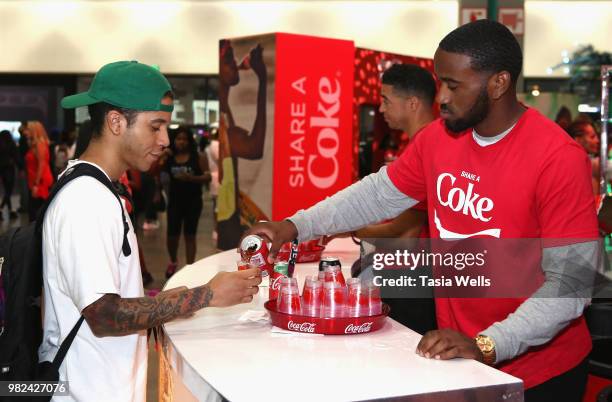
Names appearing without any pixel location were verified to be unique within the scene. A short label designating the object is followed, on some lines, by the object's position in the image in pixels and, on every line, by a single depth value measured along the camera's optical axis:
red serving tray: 2.11
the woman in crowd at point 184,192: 7.40
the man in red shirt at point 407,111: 3.18
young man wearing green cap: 1.84
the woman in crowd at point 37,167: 9.30
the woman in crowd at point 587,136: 6.42
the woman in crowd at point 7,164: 12.22
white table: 1.68
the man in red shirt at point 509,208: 1.88
